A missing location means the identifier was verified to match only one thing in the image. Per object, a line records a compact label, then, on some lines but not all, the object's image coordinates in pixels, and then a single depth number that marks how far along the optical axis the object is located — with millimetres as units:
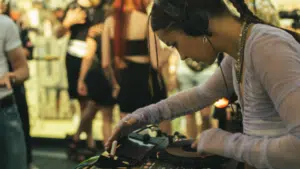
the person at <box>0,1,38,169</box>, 3184
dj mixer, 1135
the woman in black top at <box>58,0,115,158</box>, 3475
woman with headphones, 877
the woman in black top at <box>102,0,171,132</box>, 2994
